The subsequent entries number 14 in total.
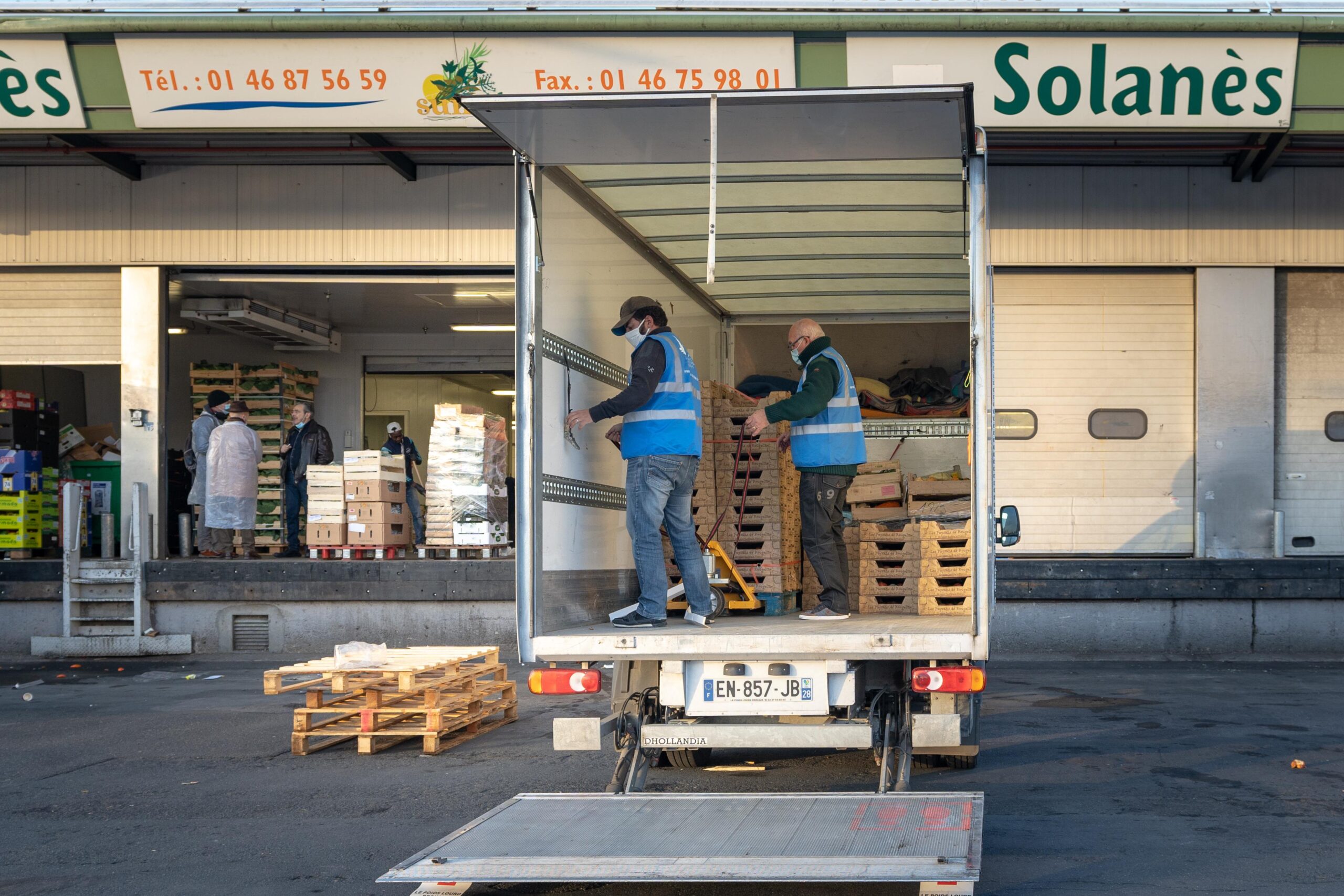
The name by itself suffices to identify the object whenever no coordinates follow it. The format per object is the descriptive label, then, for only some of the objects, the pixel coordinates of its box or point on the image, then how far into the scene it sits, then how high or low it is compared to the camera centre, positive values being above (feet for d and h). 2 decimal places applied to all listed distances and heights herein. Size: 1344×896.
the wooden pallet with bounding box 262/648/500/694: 27.48 -4.93
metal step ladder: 42.29 -5.37
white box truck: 15.51 -2.68
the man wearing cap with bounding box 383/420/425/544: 49.55 -0.36
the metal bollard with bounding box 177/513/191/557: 47.26 -3.45
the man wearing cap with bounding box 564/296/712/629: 20.70 -0.13
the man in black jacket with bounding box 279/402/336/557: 48.73 -0.32
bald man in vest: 23.09 -0.16
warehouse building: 36.24 +7.42
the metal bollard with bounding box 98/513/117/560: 44.42 -3.21
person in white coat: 45.50 -1.27
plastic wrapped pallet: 43.11 -1.38
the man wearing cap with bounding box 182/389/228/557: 46.37 -0.79
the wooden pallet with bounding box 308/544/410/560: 44.16 -3.76
